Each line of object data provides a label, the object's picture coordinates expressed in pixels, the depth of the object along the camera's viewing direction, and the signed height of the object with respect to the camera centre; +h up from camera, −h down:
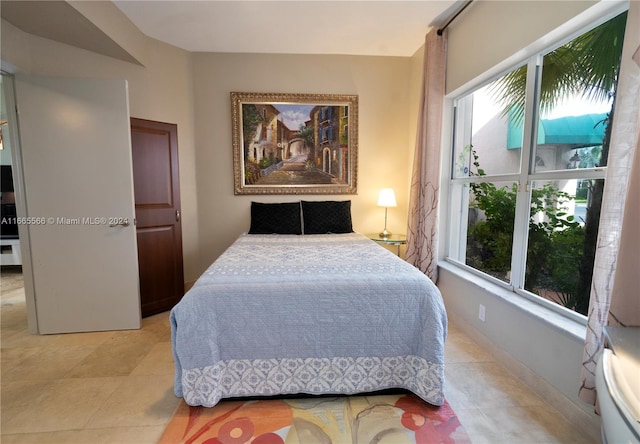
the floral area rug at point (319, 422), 1.37 -1.18
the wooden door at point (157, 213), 2.75 -0.24
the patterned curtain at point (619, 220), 1.13 -0.11
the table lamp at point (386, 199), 3.29 -0.09
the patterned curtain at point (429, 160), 2.66 +0.31
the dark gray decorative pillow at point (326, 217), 3.26 -0.30
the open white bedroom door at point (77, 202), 2.24 -0.10
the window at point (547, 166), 1.55 +0.17
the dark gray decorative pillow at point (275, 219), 3.22 -0.32
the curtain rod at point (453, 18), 2.26 +1.49
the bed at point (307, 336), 1.50 -0.78
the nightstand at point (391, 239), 3.13 -0.53
